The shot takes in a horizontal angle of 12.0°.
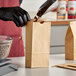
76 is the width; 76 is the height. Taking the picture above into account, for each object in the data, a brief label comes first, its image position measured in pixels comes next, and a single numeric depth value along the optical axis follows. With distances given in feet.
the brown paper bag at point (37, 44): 7.14
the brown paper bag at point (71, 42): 8.04
